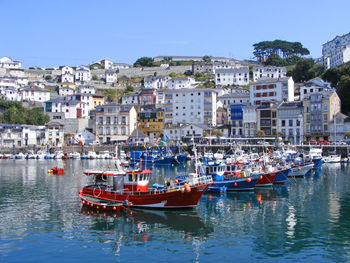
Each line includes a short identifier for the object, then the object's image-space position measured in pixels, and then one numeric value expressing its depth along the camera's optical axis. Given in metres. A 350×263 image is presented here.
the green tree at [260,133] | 80.62
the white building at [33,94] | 118.81
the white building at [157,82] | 129.19
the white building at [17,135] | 96.19
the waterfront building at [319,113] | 77.62
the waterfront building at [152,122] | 97.62
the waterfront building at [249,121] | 85.81
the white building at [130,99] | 113.94
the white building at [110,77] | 146.75
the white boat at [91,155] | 85.85
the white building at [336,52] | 110.62
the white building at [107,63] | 171.36
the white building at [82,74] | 146.75
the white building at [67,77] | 142.66
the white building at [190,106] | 93.91
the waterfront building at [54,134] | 98.06
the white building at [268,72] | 120.56
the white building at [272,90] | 90.50
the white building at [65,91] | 126.84
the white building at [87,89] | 123.82
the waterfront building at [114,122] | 96.19
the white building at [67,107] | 105.81
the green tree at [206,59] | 157.27
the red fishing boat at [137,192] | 28.19
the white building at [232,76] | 121.00
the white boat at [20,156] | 88.69
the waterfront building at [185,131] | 88.38
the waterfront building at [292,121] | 80.62
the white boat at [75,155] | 87.57
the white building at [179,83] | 117.19
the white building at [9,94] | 116.14
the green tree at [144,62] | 162.00
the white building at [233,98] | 96.50
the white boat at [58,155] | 86.38
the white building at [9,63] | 153.50
